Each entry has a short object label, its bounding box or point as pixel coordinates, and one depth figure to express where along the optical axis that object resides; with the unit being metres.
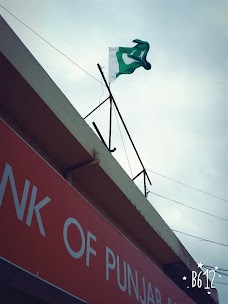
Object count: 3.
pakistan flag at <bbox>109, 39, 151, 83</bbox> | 7.25
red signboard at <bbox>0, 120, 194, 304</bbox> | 2.81
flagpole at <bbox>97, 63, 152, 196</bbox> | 6.85
